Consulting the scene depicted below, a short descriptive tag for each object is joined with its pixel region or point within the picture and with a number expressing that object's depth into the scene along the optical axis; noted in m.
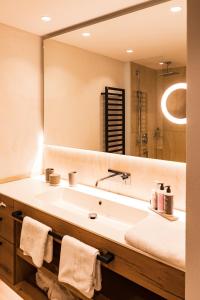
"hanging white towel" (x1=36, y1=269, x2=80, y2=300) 1.91
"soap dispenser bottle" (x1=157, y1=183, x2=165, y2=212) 1.70
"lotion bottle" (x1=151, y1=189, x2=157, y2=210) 1.75
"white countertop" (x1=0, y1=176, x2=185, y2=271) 1.47
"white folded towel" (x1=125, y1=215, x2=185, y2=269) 1.17
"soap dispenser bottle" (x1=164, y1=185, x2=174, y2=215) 1.64
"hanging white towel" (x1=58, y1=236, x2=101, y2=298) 1.44
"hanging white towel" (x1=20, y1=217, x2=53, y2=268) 1.72
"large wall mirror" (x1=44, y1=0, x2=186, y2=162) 1.80
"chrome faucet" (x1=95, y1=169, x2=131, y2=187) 2.07
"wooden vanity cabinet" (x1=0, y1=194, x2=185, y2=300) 1.20
